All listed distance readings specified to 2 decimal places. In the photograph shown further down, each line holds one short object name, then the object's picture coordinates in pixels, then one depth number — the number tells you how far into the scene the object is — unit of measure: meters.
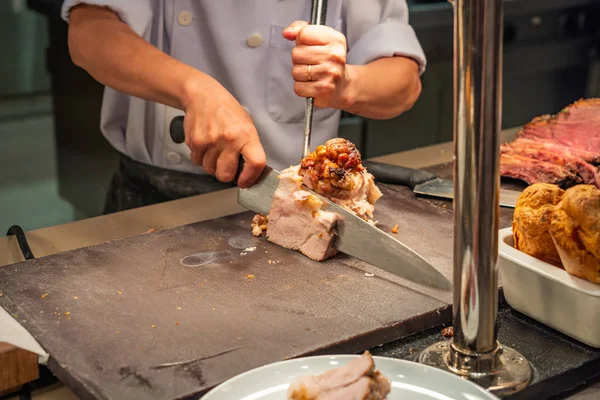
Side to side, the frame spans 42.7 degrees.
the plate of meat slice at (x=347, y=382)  1.06
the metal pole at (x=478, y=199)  1.03
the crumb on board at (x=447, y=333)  1.39
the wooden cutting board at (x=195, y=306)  1.25
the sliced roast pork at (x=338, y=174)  1.72
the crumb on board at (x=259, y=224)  1.81
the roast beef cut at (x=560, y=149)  2.15
